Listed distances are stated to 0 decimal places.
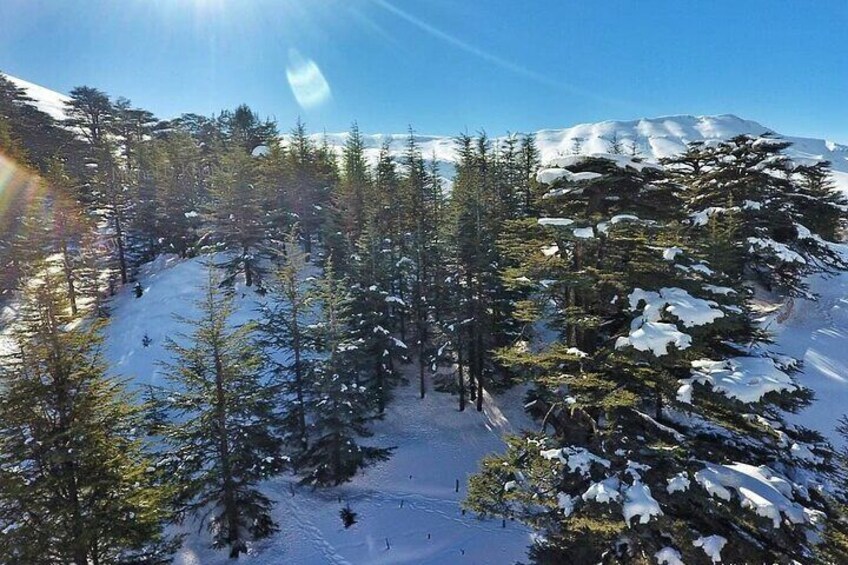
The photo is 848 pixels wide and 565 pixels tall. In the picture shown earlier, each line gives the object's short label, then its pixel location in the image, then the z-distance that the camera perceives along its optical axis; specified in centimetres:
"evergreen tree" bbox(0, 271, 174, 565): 947
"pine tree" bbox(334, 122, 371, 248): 3725
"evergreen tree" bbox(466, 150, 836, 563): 788
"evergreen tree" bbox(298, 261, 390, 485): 2044
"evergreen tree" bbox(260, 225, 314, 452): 2144
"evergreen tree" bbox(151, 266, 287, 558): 1539
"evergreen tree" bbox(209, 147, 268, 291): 3294
